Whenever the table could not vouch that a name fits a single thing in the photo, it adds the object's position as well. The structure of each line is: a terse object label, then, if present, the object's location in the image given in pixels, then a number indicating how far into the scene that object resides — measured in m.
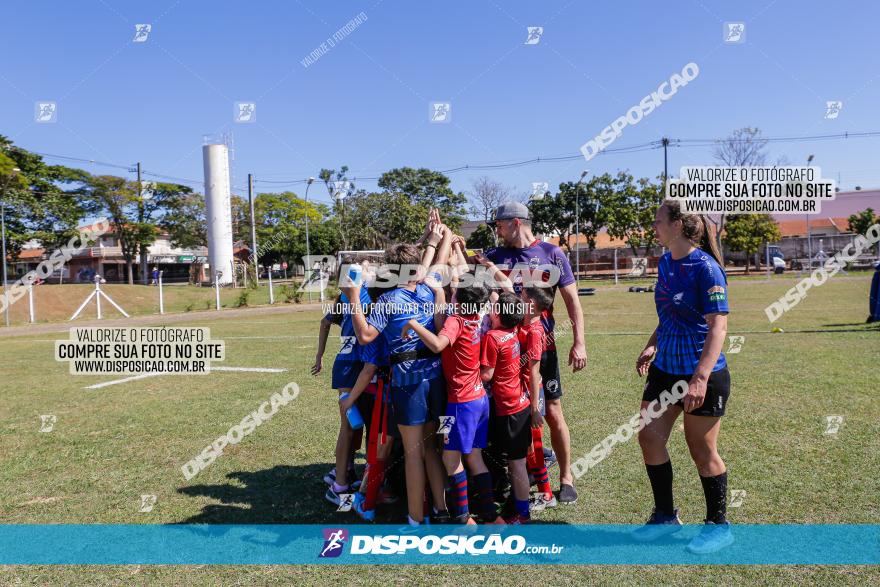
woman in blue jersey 3.43
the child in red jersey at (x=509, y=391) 3.90
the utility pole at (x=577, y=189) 49.94
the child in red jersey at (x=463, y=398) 3.81
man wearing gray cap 4.48
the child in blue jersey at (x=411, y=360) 3.84
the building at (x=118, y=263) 60.78
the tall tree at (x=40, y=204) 42.41
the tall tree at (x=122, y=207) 48.56
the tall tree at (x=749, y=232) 46.56
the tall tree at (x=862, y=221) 50.03
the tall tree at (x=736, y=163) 44.54
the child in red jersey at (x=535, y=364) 4.06
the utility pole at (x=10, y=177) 33.76
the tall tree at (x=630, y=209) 50.78
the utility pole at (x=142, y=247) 51.53
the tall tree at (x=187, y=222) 55.50
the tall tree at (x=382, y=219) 48.09
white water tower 47.12
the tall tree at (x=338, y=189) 51.80
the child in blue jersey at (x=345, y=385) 4.55
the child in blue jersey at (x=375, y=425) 4.21
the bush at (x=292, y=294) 30.42
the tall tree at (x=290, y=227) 66.50
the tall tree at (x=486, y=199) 55.22
